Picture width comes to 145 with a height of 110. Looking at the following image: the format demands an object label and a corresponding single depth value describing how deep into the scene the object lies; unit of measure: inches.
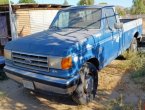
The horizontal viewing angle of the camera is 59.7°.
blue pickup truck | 95.7
